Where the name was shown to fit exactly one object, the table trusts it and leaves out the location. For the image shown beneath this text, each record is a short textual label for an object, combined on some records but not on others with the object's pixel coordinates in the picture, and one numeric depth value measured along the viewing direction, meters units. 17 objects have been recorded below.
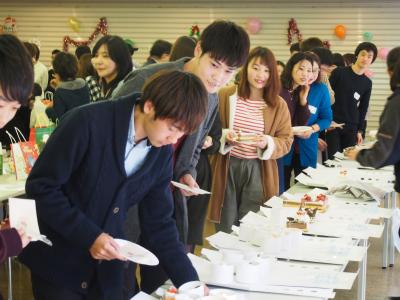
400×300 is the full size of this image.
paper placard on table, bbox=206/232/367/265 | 2.94
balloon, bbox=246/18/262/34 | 11.64
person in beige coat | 4.46
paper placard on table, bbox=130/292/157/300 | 2.32
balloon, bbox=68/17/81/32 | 12.19
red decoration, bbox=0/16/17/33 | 12.59
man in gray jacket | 2.76
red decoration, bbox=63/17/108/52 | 12.20
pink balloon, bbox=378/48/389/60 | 11.31
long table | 3.65
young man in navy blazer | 2.11
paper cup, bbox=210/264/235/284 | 2.50
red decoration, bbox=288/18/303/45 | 11.58
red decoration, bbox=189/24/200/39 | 11.80
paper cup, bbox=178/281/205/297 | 2.20
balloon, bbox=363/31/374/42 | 11.30
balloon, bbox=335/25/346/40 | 11.41
